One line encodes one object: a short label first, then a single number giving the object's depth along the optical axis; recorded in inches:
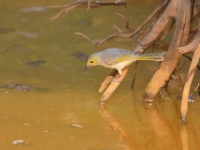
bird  350.3
